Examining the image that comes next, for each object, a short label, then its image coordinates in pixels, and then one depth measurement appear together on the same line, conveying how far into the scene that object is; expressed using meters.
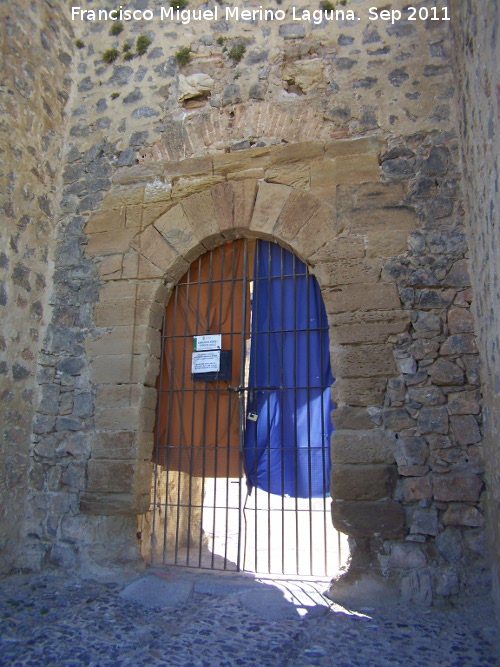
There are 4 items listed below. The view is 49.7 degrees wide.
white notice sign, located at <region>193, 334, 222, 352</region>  4.20
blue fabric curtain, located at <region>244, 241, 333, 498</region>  3.81
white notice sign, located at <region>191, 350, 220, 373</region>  4.13
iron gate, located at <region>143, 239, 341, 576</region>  3.87
